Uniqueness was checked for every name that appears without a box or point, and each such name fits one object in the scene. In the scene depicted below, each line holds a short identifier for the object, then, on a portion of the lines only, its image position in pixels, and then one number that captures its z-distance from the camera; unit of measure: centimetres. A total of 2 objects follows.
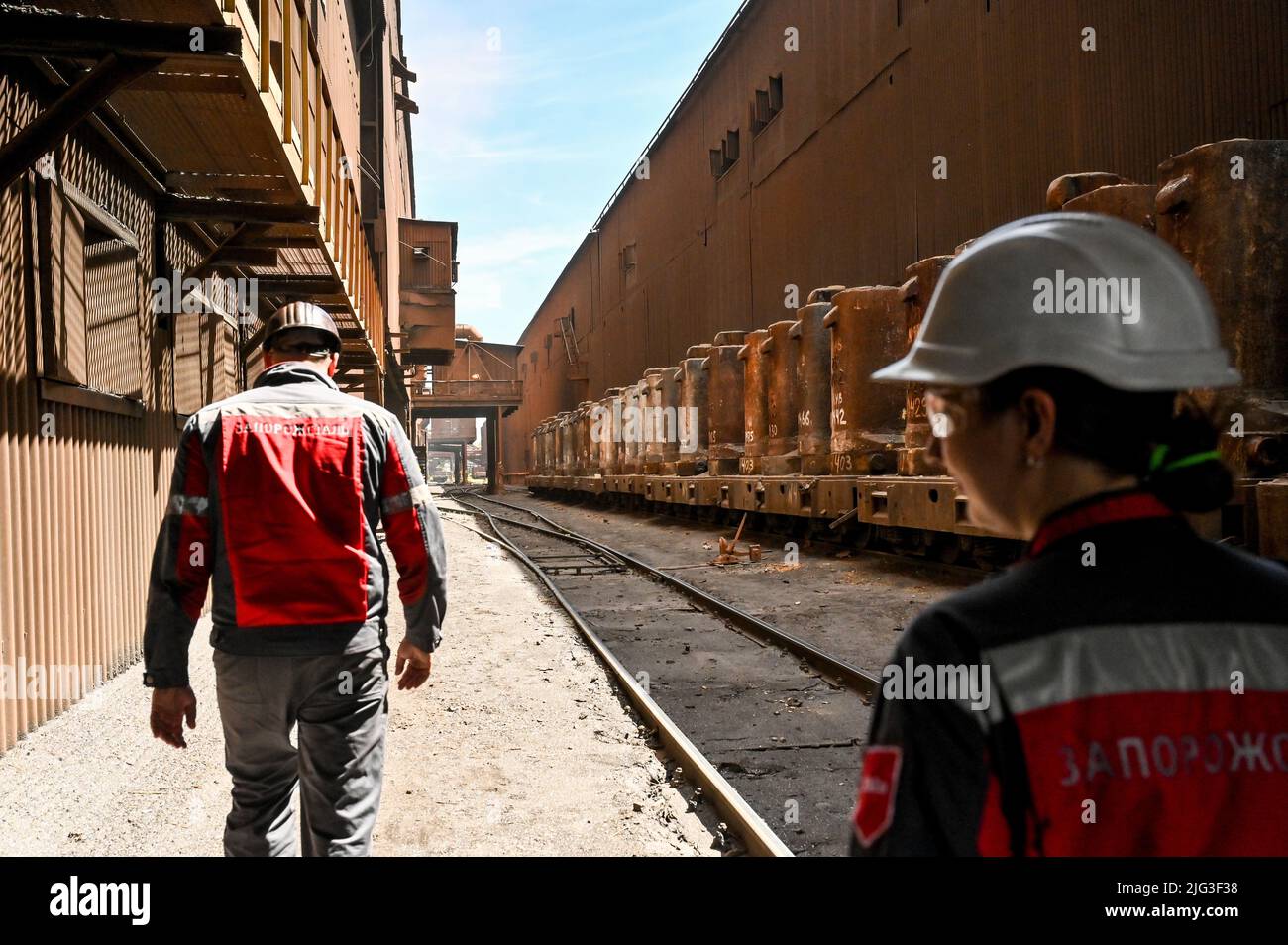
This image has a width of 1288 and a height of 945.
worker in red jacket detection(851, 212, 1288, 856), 92
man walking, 242
